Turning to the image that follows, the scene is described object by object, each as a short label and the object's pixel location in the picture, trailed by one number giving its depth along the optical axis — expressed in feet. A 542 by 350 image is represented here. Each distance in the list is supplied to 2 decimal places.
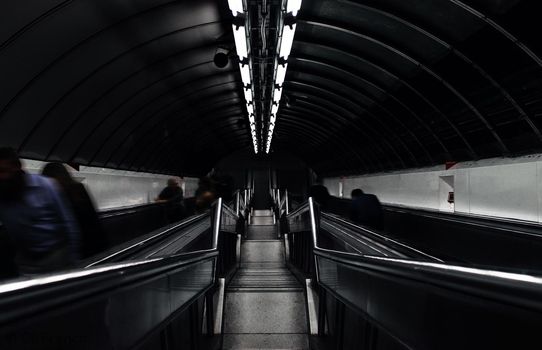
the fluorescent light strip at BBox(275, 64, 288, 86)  30.04
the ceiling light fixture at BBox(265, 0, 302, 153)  20.26
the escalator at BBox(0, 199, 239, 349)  3.67
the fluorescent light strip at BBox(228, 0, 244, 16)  19.60
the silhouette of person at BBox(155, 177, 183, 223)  25.88
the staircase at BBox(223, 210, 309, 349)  12.81
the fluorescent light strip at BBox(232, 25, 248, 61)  22.93
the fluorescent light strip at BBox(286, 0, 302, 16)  19.66
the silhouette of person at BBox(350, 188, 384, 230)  21.81
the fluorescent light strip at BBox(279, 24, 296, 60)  23.38
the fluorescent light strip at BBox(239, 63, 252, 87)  30.09
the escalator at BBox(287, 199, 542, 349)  3.66
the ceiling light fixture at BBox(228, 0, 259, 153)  20.27
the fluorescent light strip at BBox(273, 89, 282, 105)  36.86
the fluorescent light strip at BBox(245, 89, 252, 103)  37.69
